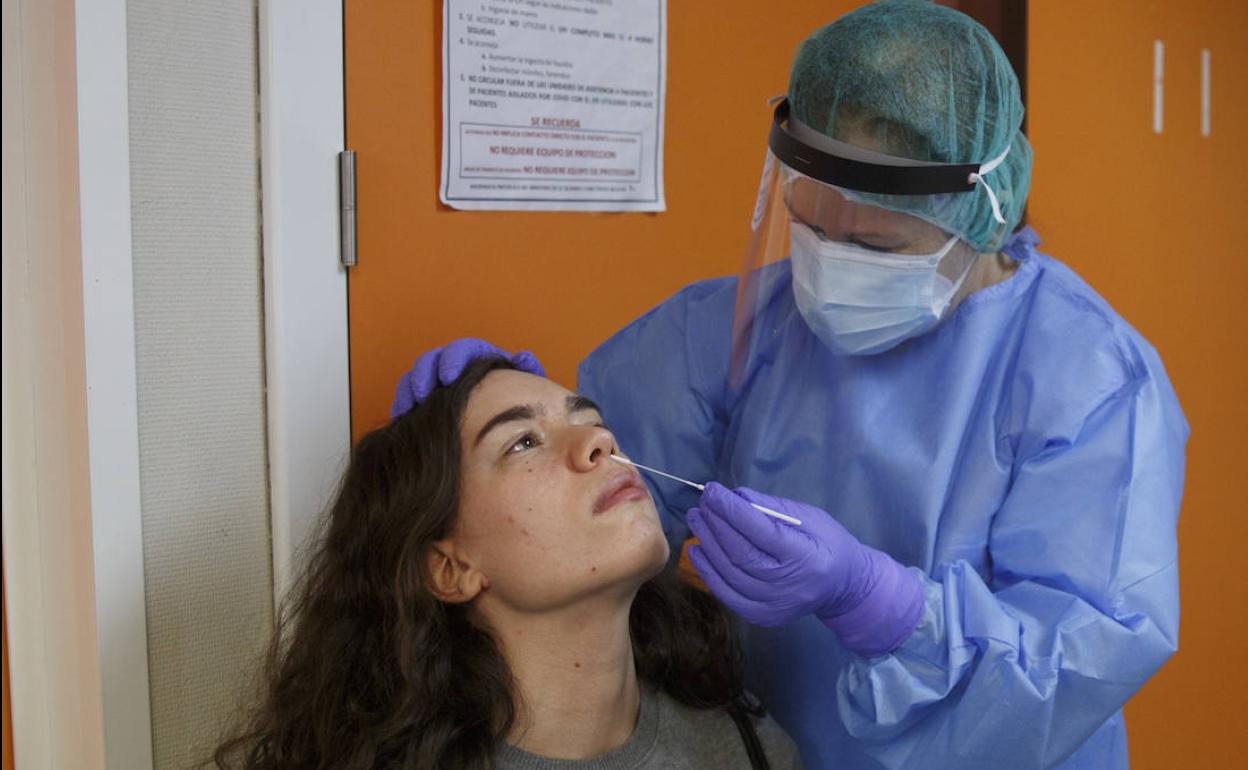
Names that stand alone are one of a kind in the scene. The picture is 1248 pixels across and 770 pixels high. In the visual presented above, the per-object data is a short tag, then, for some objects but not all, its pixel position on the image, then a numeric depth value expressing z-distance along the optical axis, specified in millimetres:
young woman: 1370
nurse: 1216
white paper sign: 1729
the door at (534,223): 1682
